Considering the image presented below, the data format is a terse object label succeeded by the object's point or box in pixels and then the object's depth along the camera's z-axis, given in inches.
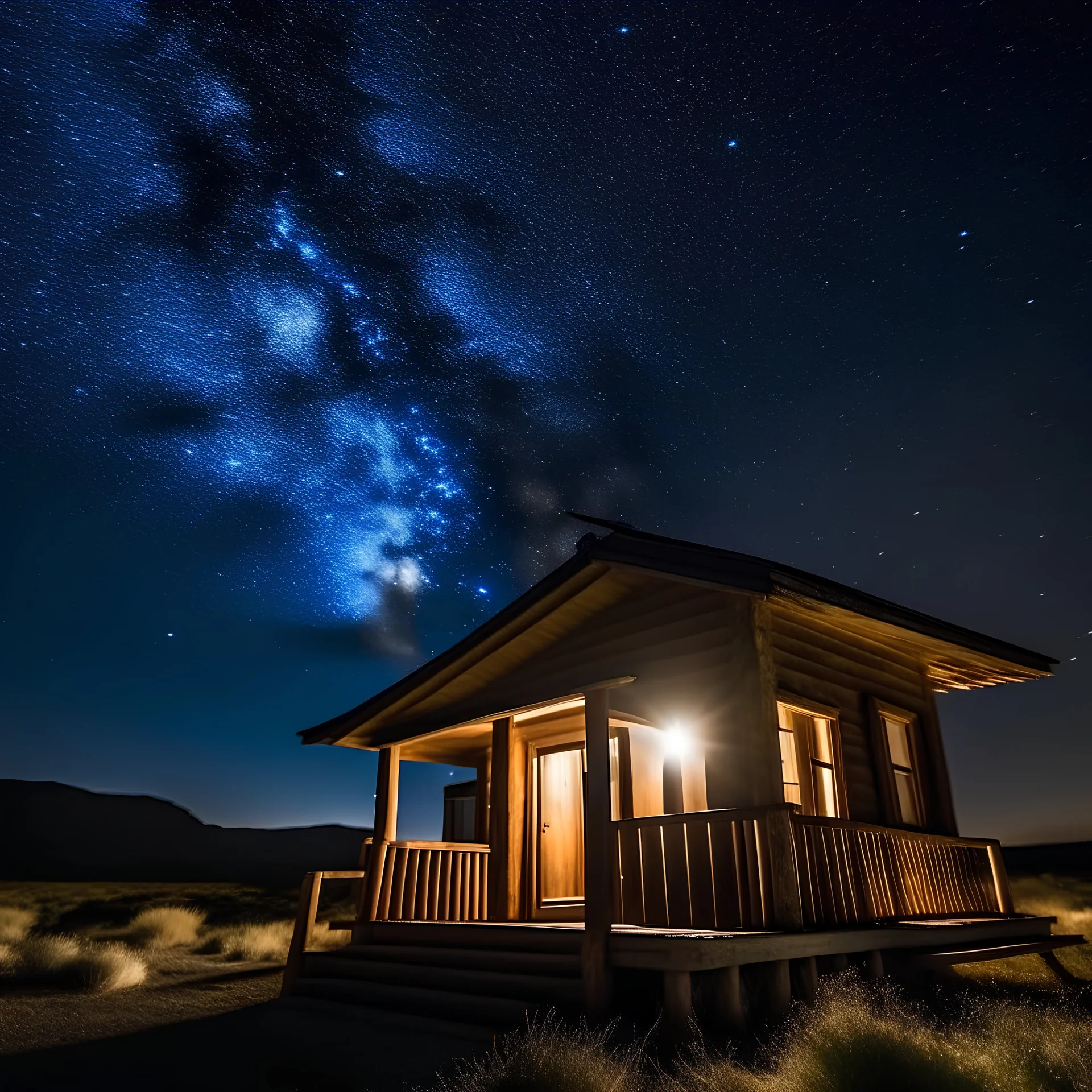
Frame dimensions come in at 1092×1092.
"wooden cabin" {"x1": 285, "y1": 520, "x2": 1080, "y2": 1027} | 269.0
